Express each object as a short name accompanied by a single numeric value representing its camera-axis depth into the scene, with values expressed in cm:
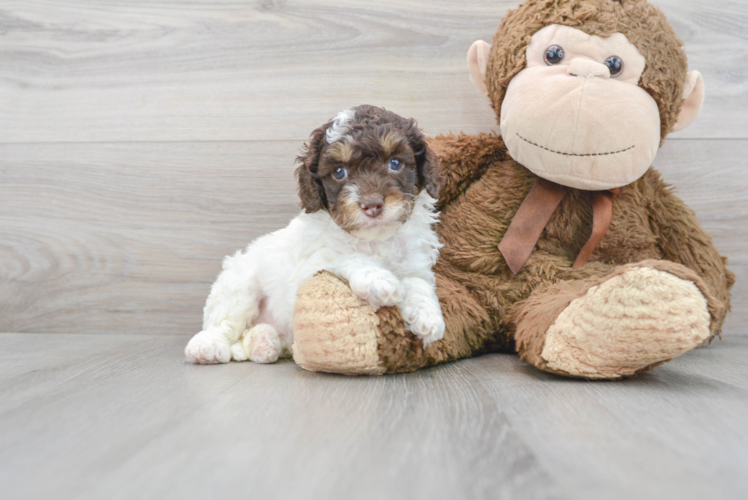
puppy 79
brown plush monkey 74
